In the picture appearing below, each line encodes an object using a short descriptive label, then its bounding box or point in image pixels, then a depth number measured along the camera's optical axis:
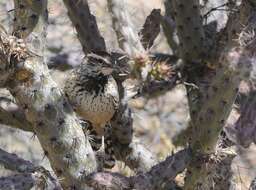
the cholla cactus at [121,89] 4.67
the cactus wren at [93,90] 5.80
